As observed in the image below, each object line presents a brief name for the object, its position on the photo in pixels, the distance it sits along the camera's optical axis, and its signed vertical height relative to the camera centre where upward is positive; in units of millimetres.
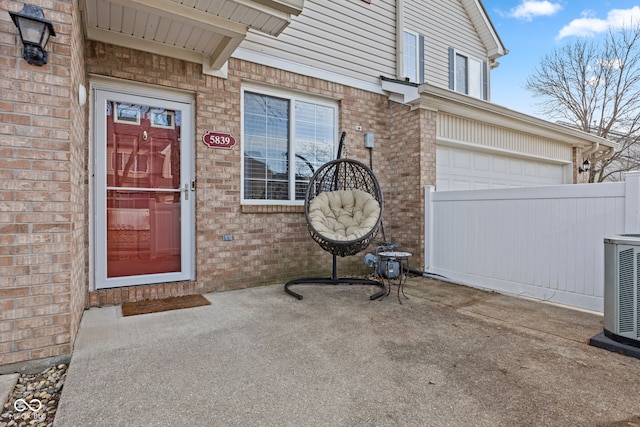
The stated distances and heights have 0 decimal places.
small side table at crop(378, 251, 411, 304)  3363 -634
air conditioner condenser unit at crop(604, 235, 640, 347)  2186 -513
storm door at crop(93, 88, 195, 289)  3211 +249
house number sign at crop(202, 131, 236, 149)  3645 +825
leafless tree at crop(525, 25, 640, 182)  11719 +4685
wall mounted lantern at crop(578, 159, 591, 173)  8006 +1146
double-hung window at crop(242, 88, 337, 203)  4078 +939
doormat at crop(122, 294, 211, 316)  3033 -882
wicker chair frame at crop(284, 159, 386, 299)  3412 +273
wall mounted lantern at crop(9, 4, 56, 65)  1826 +1025
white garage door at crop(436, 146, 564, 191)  5348 +787
